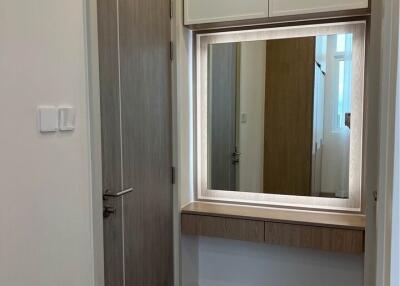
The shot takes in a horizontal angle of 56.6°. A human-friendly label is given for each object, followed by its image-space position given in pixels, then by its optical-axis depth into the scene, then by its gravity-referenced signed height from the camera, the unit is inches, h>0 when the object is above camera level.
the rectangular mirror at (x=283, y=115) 95.1 +1.4
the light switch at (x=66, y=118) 56.9 +0.4
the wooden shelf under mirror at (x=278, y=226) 86.6 -26.2
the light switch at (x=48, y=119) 53.1 +0.2
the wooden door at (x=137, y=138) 68.7 -3.8
